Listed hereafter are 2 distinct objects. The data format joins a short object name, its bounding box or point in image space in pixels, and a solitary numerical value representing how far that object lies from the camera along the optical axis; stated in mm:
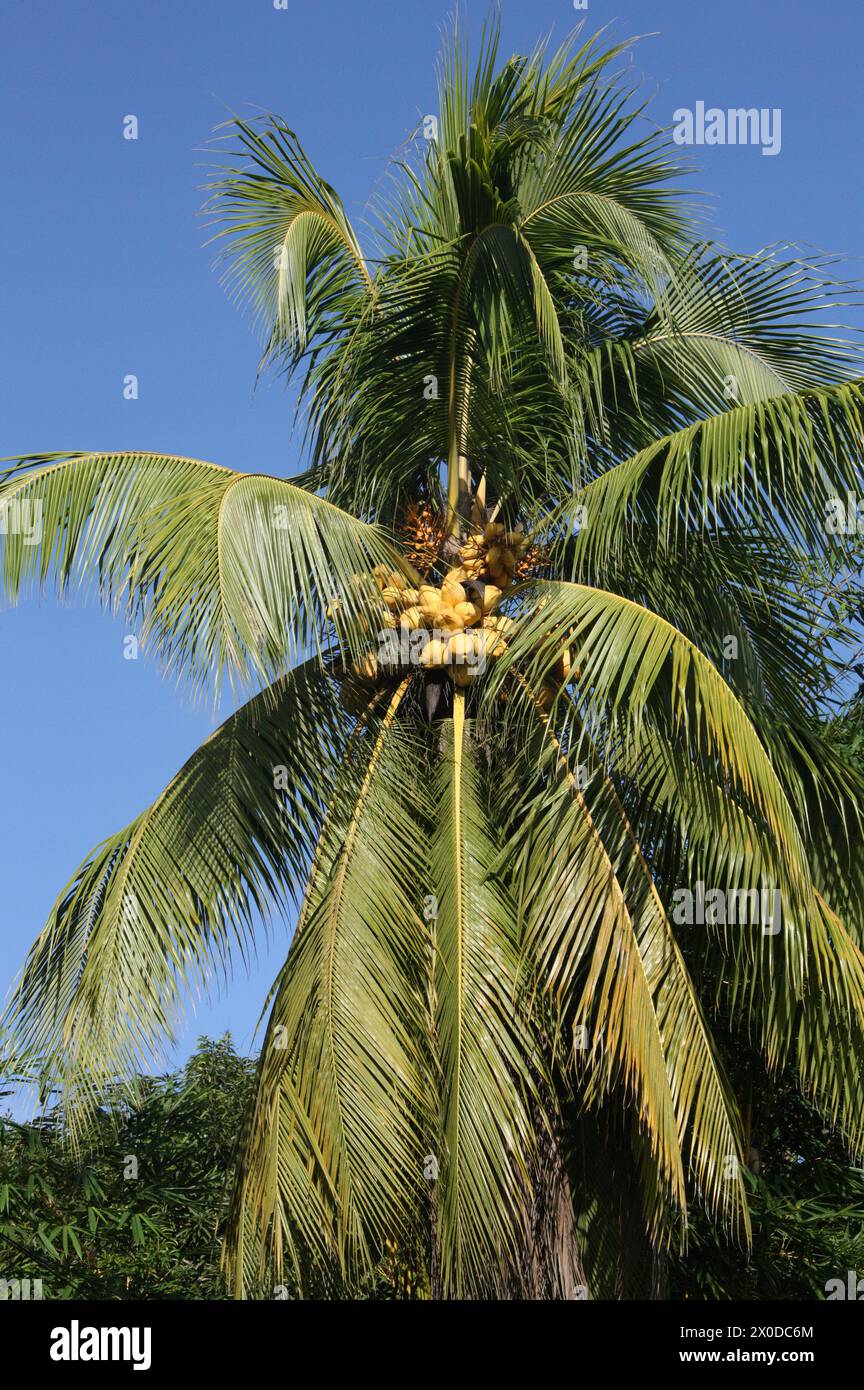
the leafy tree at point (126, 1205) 13742
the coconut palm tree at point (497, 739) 8336
